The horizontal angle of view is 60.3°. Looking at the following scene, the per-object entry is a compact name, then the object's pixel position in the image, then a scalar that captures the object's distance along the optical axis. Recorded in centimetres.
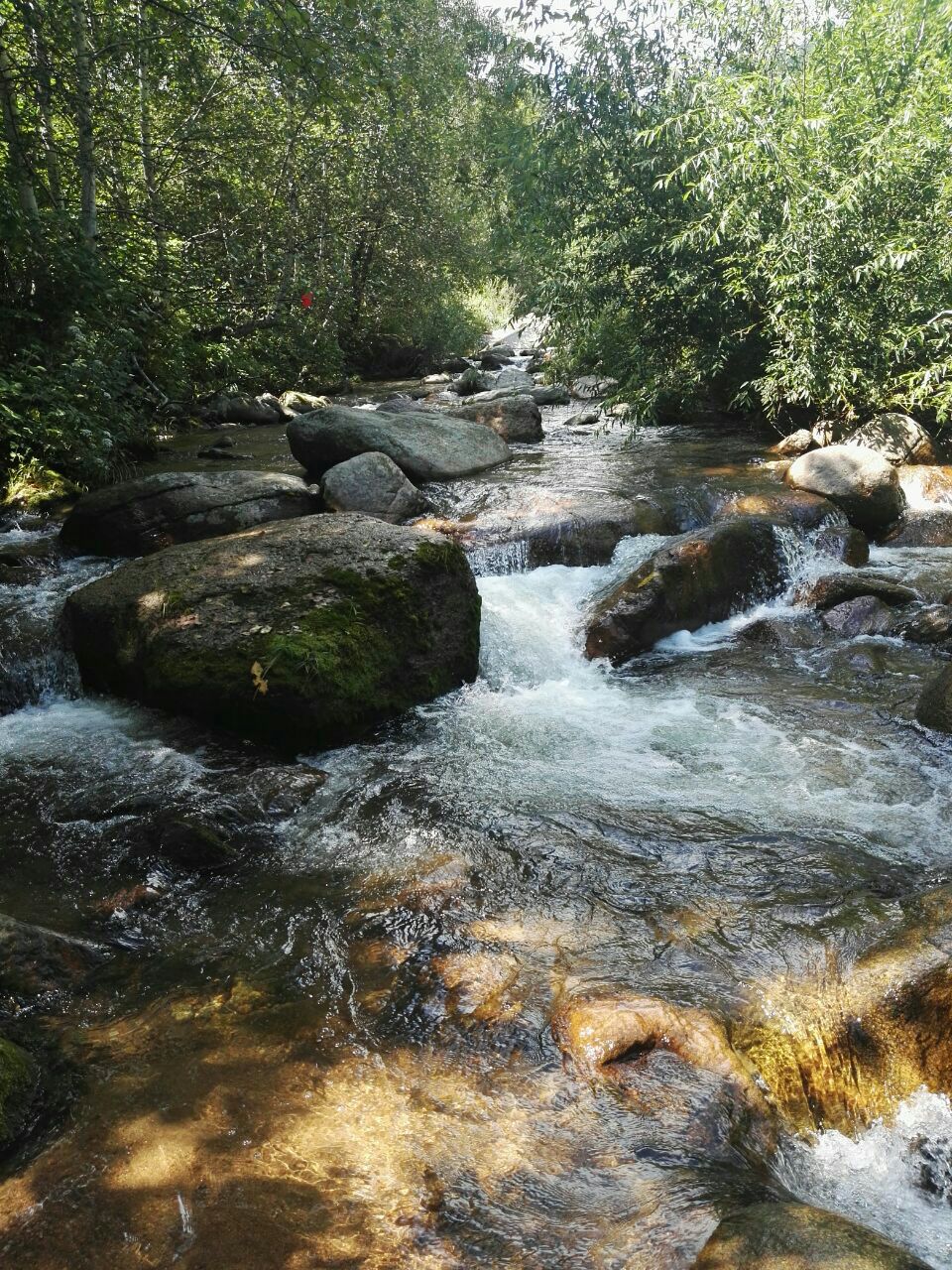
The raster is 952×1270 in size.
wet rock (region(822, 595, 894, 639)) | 741
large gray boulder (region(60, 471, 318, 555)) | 797
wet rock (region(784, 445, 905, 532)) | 970
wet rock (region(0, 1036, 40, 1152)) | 245
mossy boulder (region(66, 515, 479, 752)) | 523
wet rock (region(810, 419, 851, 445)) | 1190
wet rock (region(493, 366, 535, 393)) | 2077
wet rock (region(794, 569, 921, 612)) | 781
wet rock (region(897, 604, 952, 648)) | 704
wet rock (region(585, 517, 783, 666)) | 718
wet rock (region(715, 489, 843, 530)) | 916
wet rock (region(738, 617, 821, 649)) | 734
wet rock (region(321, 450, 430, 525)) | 895
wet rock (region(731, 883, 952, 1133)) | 277
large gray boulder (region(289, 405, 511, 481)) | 1019
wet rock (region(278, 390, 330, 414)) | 1709
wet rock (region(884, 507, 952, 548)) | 968
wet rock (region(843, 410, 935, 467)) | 1110
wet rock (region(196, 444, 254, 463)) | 1186
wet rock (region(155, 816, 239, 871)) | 410
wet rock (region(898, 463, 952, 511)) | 1029
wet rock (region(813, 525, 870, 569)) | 888
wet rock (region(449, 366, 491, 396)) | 2078
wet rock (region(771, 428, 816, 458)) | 1211
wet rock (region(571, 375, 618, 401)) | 1966
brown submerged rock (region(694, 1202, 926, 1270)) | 192
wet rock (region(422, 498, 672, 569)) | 865
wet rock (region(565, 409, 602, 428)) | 1562
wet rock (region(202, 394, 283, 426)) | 1584
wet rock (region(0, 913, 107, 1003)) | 309
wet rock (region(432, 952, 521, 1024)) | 310
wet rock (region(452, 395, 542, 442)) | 1366
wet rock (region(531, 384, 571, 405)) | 1889
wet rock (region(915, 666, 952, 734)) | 548
